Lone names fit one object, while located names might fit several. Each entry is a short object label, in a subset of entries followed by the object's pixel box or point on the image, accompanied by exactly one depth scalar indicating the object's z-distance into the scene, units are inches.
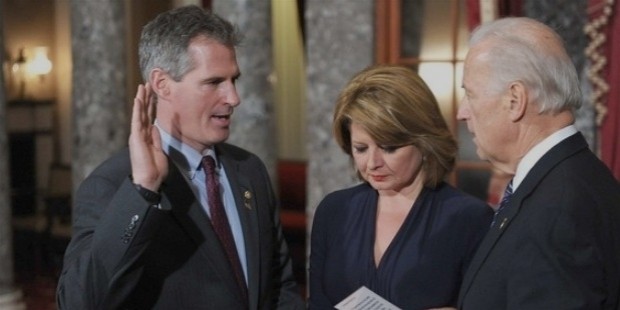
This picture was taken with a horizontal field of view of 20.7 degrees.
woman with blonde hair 178.6
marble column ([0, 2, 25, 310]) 348.0
